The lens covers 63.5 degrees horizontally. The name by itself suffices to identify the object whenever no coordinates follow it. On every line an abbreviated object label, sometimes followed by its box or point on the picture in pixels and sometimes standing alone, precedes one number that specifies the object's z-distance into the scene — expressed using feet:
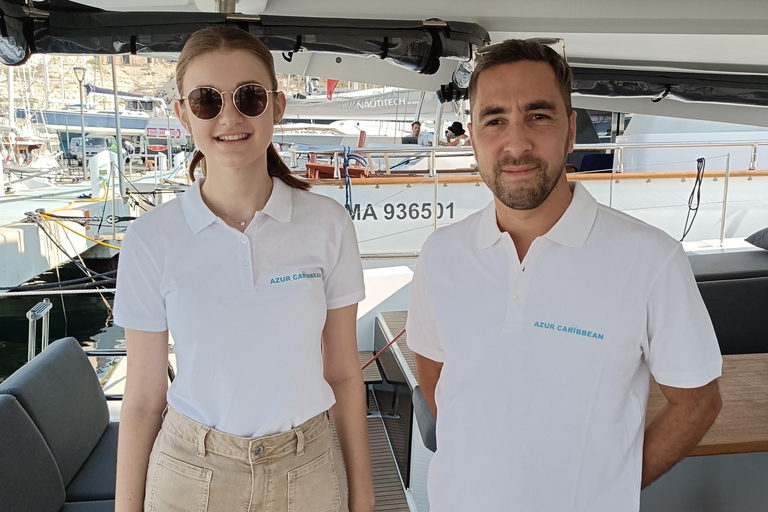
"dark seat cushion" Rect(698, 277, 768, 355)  11.56
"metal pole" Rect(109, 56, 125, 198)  29.71
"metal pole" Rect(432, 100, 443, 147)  17.04
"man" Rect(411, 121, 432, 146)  29.85
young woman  3.96
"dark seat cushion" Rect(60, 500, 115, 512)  8.00
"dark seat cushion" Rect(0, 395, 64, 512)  6.82
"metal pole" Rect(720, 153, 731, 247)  18.53
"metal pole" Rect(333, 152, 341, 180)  21.25
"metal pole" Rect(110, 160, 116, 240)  27.17
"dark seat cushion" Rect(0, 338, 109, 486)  8.10
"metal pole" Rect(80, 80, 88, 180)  33.79
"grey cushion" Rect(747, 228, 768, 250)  14.05
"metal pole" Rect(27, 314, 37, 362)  9.77
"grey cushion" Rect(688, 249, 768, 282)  12.01
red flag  28.95
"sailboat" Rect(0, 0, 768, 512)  7.51
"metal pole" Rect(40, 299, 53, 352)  10.31
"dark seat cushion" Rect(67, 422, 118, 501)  8.40
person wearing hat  21.81
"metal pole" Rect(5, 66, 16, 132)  46.68
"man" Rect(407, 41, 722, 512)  3.73
